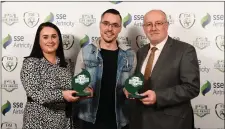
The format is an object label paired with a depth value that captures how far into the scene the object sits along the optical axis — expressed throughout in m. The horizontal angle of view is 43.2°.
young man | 1.84
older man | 1.67
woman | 1.73
